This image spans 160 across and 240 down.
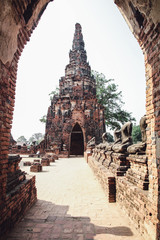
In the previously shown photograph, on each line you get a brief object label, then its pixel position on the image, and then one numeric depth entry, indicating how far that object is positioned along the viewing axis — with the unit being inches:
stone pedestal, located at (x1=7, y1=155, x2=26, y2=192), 109.0
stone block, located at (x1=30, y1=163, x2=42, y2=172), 305.3
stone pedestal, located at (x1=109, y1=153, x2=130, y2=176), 150.9
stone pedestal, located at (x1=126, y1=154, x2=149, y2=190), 103.6
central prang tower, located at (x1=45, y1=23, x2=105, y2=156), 687.1
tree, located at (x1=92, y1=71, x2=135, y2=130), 944.3
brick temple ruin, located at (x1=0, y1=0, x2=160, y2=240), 85.3
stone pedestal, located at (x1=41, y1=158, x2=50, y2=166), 393.6
